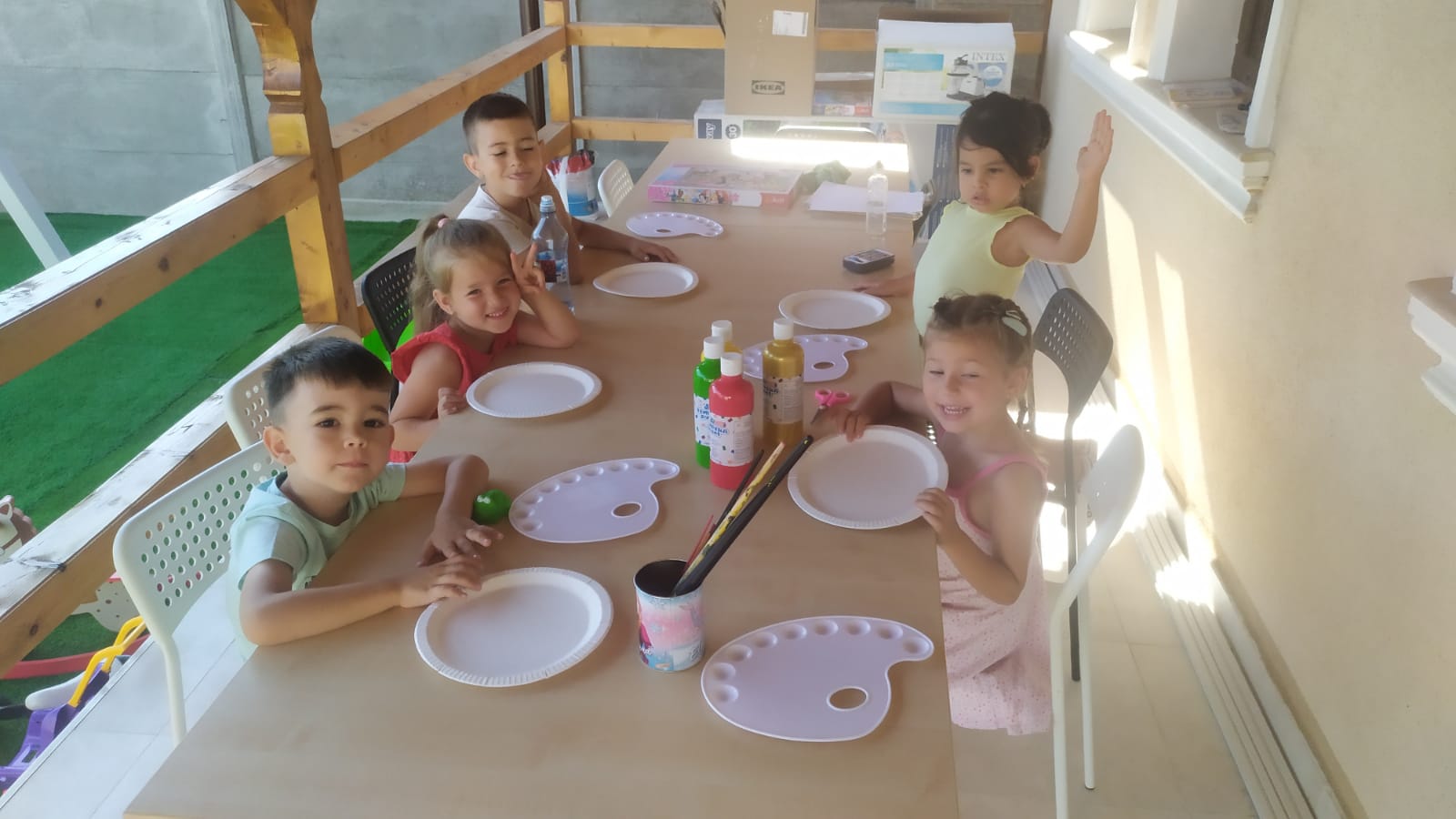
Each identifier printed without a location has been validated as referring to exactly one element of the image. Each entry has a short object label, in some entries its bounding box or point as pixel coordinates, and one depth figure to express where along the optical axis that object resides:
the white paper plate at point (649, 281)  2.16
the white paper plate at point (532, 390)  1.63
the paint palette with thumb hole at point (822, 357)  1.75
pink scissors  1.61
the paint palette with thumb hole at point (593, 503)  1.29
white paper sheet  2.69
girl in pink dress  1.46
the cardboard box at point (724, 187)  2.78
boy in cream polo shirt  2.35
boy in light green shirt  1.25
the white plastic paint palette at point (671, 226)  2.53
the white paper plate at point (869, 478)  1.35
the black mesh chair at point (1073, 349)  1.87
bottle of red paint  1.32
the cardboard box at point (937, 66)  3.80
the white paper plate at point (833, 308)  2.00
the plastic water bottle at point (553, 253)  2.14
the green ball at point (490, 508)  1.31
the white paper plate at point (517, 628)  1.05
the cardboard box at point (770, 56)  3.85
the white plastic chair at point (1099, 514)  1.42
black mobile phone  2.25
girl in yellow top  2.01
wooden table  0.90
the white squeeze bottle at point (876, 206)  2.51
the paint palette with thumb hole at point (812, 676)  0.98
